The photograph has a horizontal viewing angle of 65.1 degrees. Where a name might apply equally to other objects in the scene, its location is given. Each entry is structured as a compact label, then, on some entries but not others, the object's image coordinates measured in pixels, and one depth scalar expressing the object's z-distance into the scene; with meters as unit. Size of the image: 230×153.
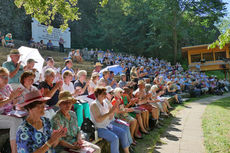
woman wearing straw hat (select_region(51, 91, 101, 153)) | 2.68
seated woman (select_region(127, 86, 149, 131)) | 5.43
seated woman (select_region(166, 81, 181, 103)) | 10.35
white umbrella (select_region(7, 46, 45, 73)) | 5.46
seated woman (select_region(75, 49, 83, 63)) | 14.19
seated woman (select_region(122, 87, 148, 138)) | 4.98
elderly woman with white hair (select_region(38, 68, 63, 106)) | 3.41
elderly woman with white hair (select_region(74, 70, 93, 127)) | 3.55
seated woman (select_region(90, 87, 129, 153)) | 3.46
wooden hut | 24.31
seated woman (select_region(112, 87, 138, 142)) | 4.50
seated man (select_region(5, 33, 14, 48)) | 12.79
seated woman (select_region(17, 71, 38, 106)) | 3.14
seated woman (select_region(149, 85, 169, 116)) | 6.64
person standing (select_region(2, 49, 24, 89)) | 3.85
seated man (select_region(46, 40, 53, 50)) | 17.39
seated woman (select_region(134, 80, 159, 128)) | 5.92
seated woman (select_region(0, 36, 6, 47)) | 12.74
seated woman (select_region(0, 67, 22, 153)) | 2.51
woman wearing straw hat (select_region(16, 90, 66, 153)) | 1.91
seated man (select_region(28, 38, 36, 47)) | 15.47
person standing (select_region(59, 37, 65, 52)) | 17.86
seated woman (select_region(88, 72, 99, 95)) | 5.00
